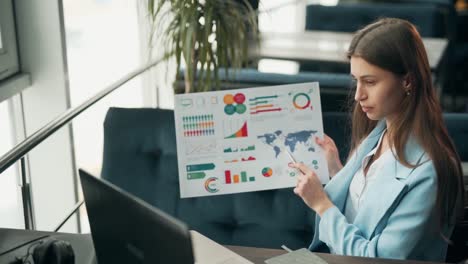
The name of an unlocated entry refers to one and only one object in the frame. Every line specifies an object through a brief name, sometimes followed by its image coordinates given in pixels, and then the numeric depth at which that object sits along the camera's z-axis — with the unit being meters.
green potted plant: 2.71
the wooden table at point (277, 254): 1.50
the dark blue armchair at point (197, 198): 2.04
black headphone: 1.40
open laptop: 0.99
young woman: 1.56
